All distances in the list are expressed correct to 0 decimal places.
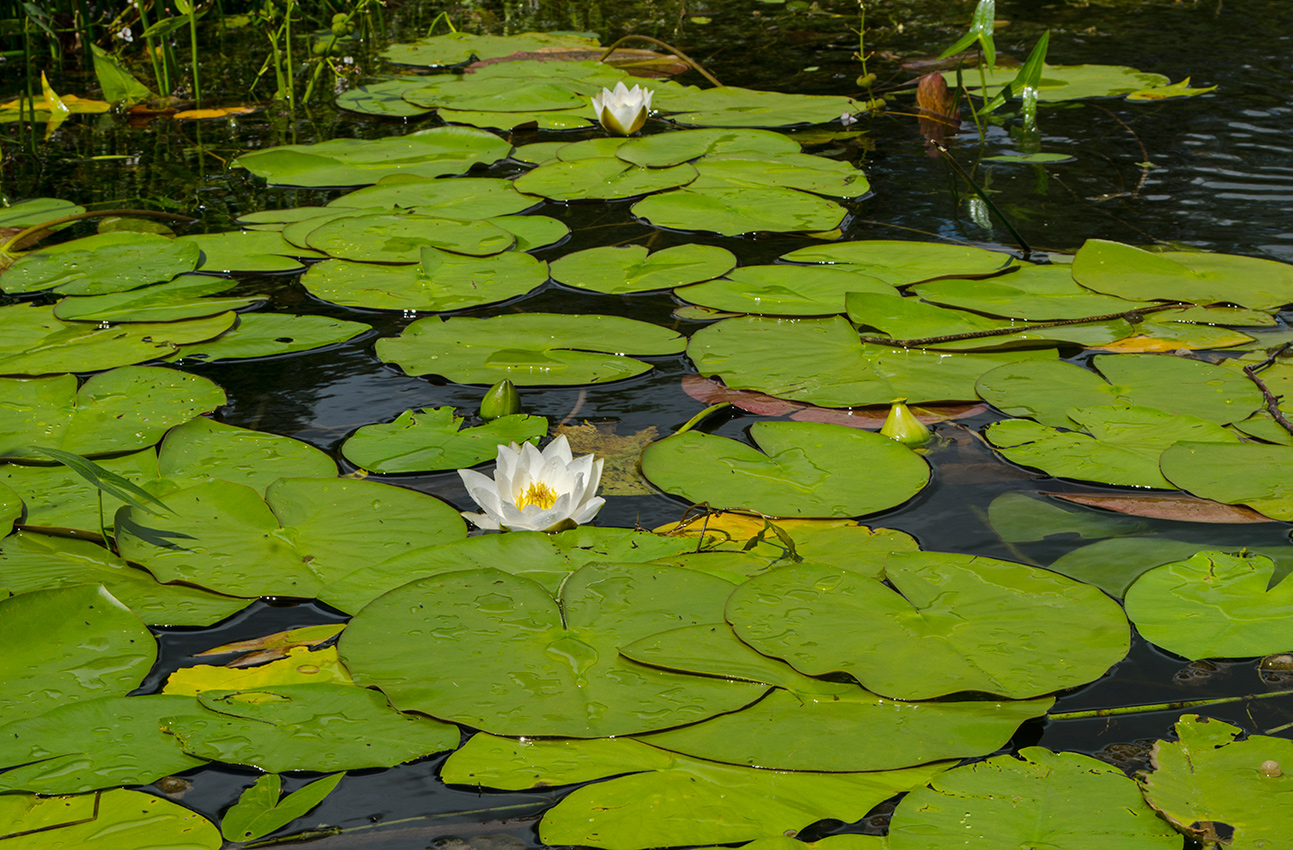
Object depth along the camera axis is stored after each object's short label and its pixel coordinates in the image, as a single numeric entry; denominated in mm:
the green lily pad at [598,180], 3396
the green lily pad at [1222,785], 1097
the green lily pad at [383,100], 4570
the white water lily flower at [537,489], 1687
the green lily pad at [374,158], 3654
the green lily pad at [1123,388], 2037
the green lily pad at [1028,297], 2463
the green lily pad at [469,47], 5569
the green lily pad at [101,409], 1976
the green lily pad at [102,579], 1558
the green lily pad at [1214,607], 1414
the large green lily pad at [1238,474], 1713
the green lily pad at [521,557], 1577
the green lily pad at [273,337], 2414
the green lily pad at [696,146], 3652
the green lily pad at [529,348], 2271
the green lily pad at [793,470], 1792
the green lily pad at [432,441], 1937
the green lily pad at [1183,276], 2486
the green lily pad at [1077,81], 4391
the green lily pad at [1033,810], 1104
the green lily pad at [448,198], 3256
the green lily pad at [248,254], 2891
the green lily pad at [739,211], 3070
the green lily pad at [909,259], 2668
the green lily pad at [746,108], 4188
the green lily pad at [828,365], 2148
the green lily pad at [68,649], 1370
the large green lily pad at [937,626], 1343
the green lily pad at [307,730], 1258
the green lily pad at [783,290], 2520
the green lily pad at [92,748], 1211
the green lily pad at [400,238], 2891
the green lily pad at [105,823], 1137
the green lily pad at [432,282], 2643
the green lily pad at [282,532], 1621
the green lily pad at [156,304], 2555
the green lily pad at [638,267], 2699
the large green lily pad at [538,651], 1304
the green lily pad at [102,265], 2762
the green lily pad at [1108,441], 1848
